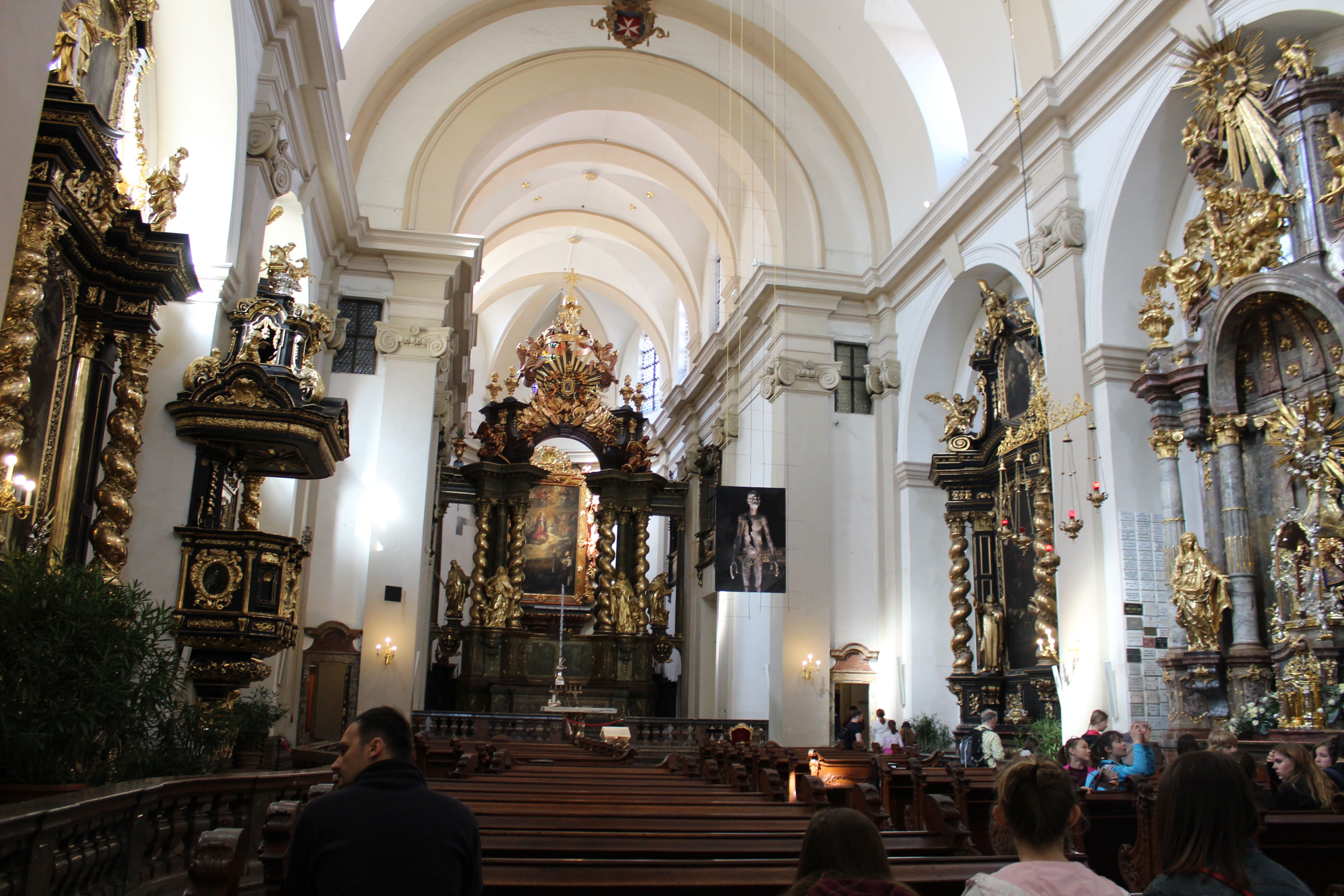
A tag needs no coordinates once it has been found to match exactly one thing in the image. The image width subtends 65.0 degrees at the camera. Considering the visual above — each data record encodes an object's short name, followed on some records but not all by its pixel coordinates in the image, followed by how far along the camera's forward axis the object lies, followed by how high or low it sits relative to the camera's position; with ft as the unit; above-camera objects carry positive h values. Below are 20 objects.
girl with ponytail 7.58 -1.03
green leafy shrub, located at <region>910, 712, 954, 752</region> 48.91 -1.99
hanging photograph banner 48.67 +6.78
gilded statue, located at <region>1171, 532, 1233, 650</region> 30.04 +2.82
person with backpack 37.40 -2.06
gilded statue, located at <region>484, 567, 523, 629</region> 66.90 +4.89
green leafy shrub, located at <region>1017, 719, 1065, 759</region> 37.96 -1.52
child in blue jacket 22.54 -1.41
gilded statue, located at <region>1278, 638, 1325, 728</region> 26.66 +0.20
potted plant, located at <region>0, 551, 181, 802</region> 15.20 -0.08
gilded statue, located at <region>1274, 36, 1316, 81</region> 28.81 +17.09
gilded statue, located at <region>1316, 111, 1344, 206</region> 27.30 +13.82
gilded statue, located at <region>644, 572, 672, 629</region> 71.15 +5.67
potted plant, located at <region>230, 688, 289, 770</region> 27.99 -1.46
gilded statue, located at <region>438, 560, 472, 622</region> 67.56 +5.65
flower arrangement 27.78 -0.51
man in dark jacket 7.86 -1.20
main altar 66.23 +8.96
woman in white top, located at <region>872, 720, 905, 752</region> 47.09 -2.05
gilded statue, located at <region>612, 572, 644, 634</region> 68.90 +4.73
